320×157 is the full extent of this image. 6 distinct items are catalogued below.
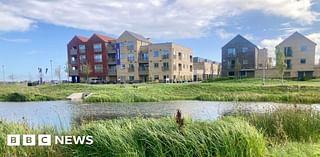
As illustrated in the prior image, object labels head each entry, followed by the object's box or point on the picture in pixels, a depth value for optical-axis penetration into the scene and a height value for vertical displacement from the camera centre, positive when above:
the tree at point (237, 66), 52.25 +1.90
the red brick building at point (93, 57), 58.06 +4.45
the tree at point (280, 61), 40.34 +2.18
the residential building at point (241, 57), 55.03 +3.86
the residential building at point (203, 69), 71.24 +2.09
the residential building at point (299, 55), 48.75 +3.72
